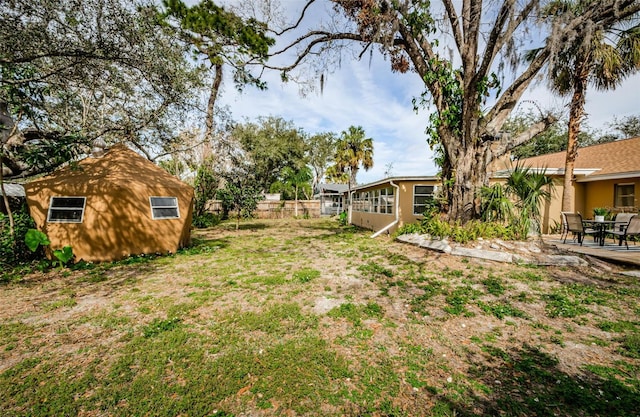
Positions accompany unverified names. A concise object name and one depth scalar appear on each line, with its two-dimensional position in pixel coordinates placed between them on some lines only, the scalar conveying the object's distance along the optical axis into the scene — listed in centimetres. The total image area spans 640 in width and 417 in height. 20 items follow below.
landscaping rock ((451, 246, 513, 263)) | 677
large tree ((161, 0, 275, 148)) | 729
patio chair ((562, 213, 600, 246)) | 755
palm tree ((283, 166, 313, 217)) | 2884
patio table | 734
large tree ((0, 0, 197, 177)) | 577
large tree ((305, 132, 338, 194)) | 3412
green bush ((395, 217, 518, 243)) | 757
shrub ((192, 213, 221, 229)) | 1683
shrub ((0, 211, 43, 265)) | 671
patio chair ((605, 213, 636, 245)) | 769
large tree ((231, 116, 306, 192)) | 2758
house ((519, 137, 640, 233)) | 1011
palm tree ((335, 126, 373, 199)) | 2678
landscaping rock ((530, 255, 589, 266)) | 623
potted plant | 987
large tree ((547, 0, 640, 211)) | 912
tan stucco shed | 732
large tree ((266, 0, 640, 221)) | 730
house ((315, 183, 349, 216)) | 2871
